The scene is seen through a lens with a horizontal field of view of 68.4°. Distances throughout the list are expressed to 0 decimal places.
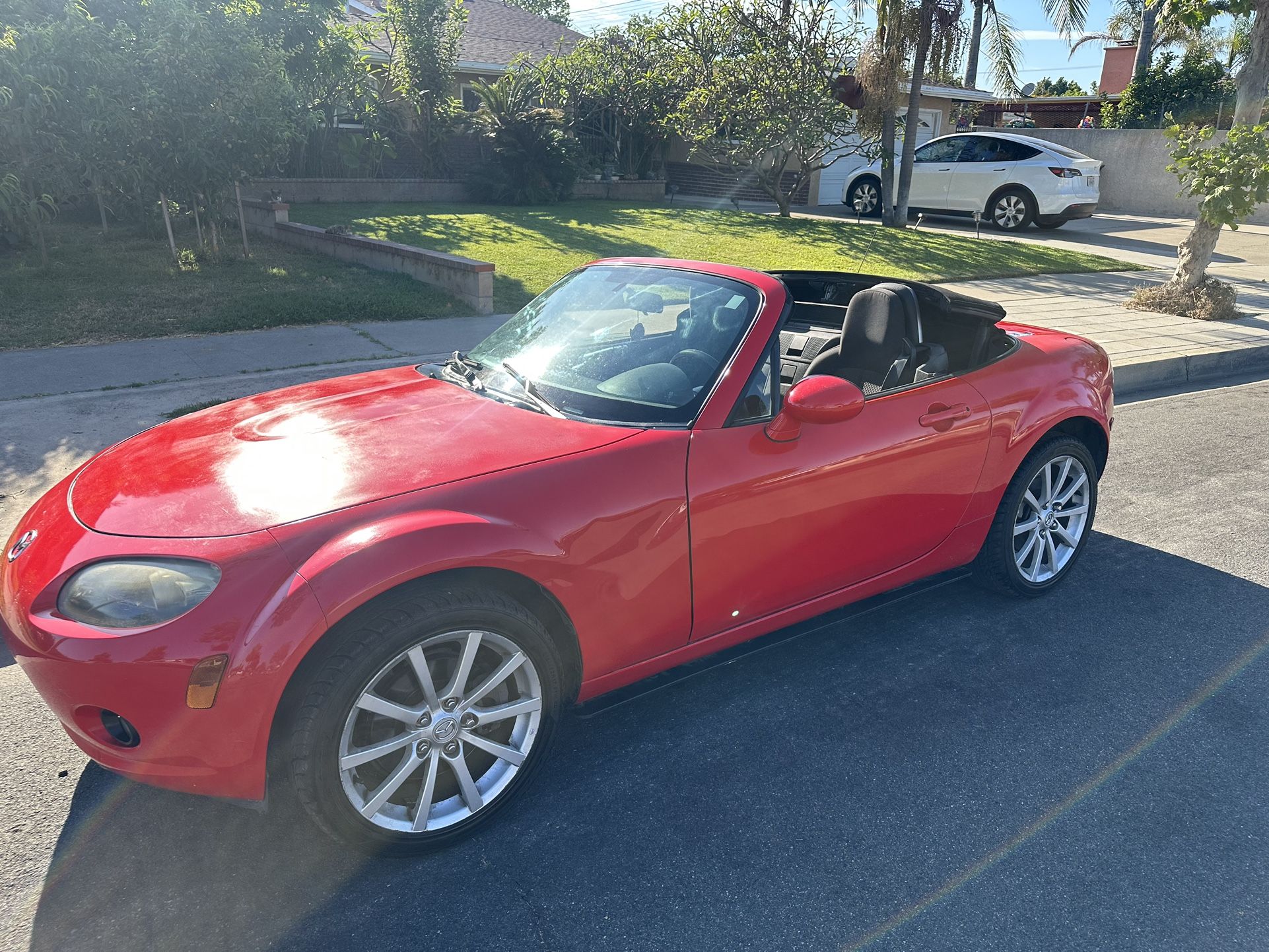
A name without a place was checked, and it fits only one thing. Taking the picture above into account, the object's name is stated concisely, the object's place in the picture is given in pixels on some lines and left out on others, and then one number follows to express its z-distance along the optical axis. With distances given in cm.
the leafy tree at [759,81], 1650
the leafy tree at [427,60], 1969
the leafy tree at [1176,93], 2520
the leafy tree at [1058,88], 4339
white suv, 1711
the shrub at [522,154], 1964
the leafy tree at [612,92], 2175
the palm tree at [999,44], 1636
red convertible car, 227
